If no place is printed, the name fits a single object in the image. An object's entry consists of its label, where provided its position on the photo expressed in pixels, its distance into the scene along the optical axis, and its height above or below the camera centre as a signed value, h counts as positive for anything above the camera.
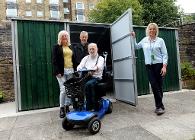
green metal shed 3.85 +0.30
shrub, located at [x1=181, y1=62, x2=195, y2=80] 5.65 -0.15
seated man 2.80 +0.04
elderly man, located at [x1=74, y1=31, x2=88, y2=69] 3.35 +0.52
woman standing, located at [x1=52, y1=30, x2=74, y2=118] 3.19 +0.23
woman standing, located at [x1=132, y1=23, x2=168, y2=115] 3.14 +0.21
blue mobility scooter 2.49 -0.75
